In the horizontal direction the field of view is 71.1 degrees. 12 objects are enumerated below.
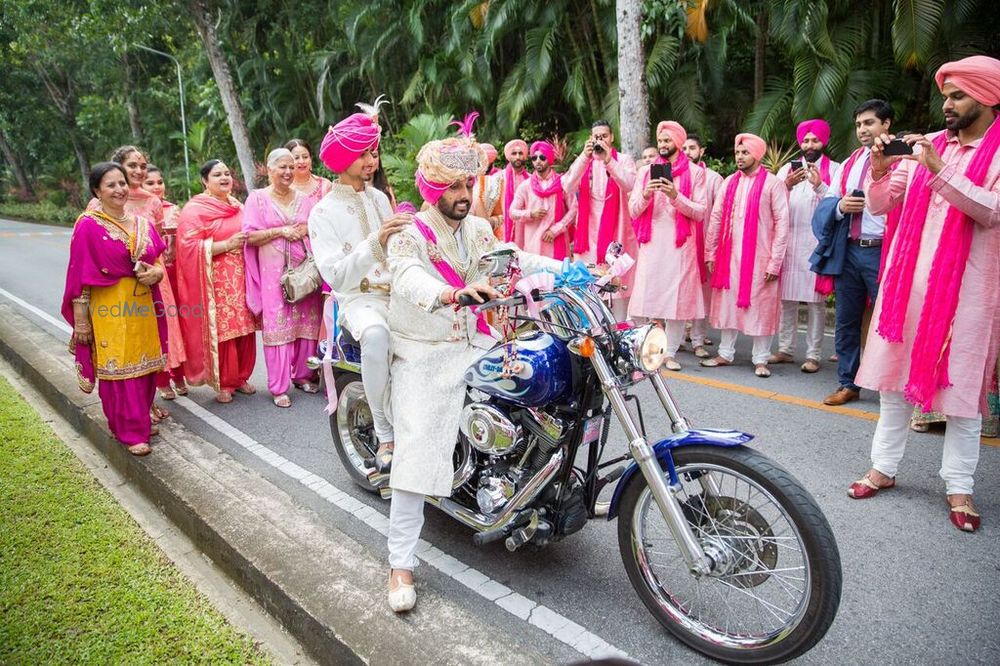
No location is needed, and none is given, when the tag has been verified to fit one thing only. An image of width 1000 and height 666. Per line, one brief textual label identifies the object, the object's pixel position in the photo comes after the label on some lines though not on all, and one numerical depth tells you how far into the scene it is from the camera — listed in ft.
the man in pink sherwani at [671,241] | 20.57
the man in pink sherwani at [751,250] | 19.81
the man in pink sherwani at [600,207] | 23.90
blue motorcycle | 7.67
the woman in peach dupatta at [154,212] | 17.42
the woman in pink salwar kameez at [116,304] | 14.78
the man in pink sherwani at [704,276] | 21.64
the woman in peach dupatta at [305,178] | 19.47
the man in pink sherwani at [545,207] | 25.79
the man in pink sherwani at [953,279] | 10.63
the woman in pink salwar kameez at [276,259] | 18.66
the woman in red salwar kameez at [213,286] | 19.03
